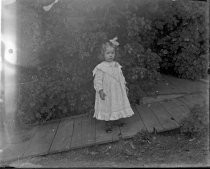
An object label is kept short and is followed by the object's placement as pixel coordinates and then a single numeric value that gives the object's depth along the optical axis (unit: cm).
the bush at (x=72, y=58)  481
